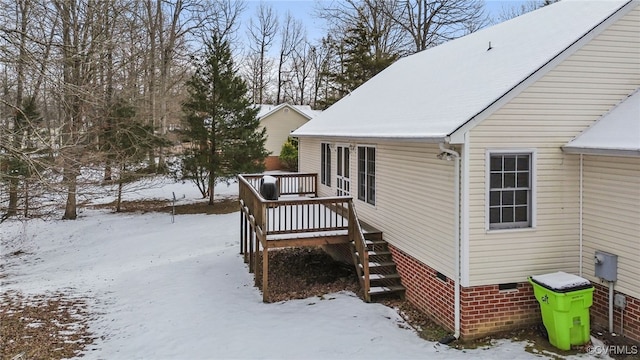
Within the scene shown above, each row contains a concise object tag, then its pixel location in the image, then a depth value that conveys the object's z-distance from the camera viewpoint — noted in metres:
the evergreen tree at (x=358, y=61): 30.12
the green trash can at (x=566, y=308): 6.86
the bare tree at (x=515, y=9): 32.53
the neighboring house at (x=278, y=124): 35.81
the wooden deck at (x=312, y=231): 9.80
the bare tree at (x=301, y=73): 49.12
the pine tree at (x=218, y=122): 22.11
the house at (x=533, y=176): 7.17
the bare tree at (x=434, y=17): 30.75
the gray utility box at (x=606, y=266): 7.12
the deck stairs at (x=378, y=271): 9.49
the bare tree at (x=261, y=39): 47.88
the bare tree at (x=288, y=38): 49.12
